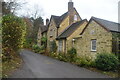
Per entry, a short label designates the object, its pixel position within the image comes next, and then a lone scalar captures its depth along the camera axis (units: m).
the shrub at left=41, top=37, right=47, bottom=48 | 19.34
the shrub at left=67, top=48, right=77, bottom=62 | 11.78
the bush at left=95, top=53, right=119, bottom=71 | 7.70
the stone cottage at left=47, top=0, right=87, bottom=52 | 14.14
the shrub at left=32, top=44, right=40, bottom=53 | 18.47
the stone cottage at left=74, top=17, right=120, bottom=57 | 8.93
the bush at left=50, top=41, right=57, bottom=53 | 15.94
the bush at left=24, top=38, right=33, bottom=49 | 25.08
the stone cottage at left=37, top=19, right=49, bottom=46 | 21.34
